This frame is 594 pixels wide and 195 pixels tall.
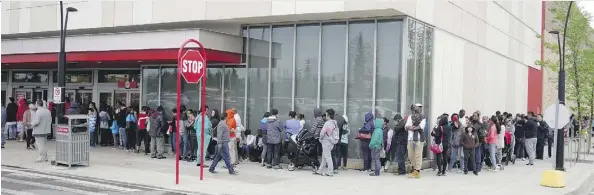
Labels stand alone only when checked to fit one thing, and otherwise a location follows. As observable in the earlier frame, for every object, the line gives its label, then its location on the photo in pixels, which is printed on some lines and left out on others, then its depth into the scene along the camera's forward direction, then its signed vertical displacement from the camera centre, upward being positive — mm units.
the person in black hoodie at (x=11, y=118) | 21672 -1057
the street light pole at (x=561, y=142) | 15266 -1135
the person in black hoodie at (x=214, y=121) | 14352 -669
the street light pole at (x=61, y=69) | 15102 +683
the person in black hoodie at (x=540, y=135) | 19812 -1263
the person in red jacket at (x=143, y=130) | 17562 -1170
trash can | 13766 -1263
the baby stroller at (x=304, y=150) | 14367 -1420
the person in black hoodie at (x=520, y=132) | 18484 -1059
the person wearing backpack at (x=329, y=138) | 13445 -1005
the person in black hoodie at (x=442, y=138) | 14466 -1040
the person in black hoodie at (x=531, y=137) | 18047 -1200
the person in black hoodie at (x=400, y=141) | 13930 -1088
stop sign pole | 11086 +592
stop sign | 11093 +626
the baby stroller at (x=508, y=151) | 17359 -1689
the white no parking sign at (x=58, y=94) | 14609 -26
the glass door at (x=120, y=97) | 21259 -117
